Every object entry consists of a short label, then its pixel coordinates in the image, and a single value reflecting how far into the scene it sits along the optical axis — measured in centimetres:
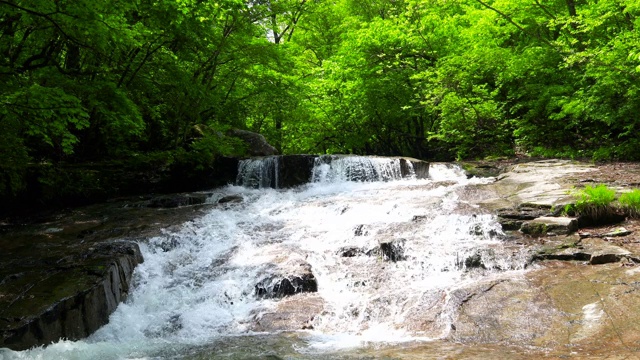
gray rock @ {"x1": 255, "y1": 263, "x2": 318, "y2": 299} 656
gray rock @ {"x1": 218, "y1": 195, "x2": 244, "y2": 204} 1220
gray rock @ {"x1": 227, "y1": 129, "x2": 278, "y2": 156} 1757
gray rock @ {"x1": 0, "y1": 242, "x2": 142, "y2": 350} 498
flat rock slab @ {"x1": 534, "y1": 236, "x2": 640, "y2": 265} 597
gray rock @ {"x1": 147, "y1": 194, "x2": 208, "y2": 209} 1206
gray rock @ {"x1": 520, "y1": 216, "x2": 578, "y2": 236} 714
